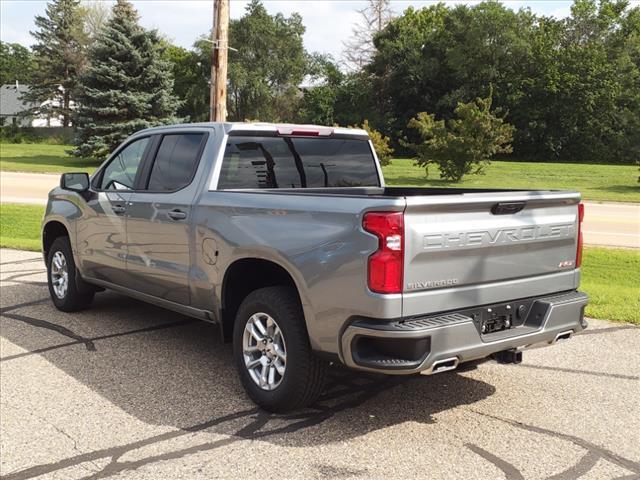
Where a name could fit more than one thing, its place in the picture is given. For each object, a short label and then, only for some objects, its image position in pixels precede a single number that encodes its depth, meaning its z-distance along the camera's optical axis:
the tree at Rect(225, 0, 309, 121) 59.34
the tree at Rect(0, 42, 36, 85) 107.01
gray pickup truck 3.64
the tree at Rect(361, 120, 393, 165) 29.64
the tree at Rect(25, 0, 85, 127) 67.94
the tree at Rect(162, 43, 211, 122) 59.53
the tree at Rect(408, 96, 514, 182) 26.38
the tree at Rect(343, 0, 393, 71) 60.72
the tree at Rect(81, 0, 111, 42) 67.44
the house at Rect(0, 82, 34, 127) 86.75
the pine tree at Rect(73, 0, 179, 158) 32.34
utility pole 11.53
